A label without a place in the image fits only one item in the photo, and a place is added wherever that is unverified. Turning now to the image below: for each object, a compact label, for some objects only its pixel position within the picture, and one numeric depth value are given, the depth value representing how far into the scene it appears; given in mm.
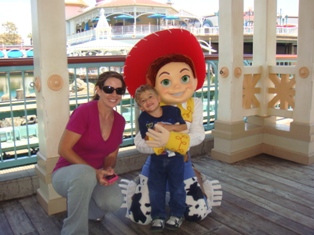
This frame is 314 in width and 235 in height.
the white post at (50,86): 2188
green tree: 39469
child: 2004
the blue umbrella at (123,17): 36278
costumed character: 2125
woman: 1827
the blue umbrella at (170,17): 35425
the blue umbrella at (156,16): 36259
